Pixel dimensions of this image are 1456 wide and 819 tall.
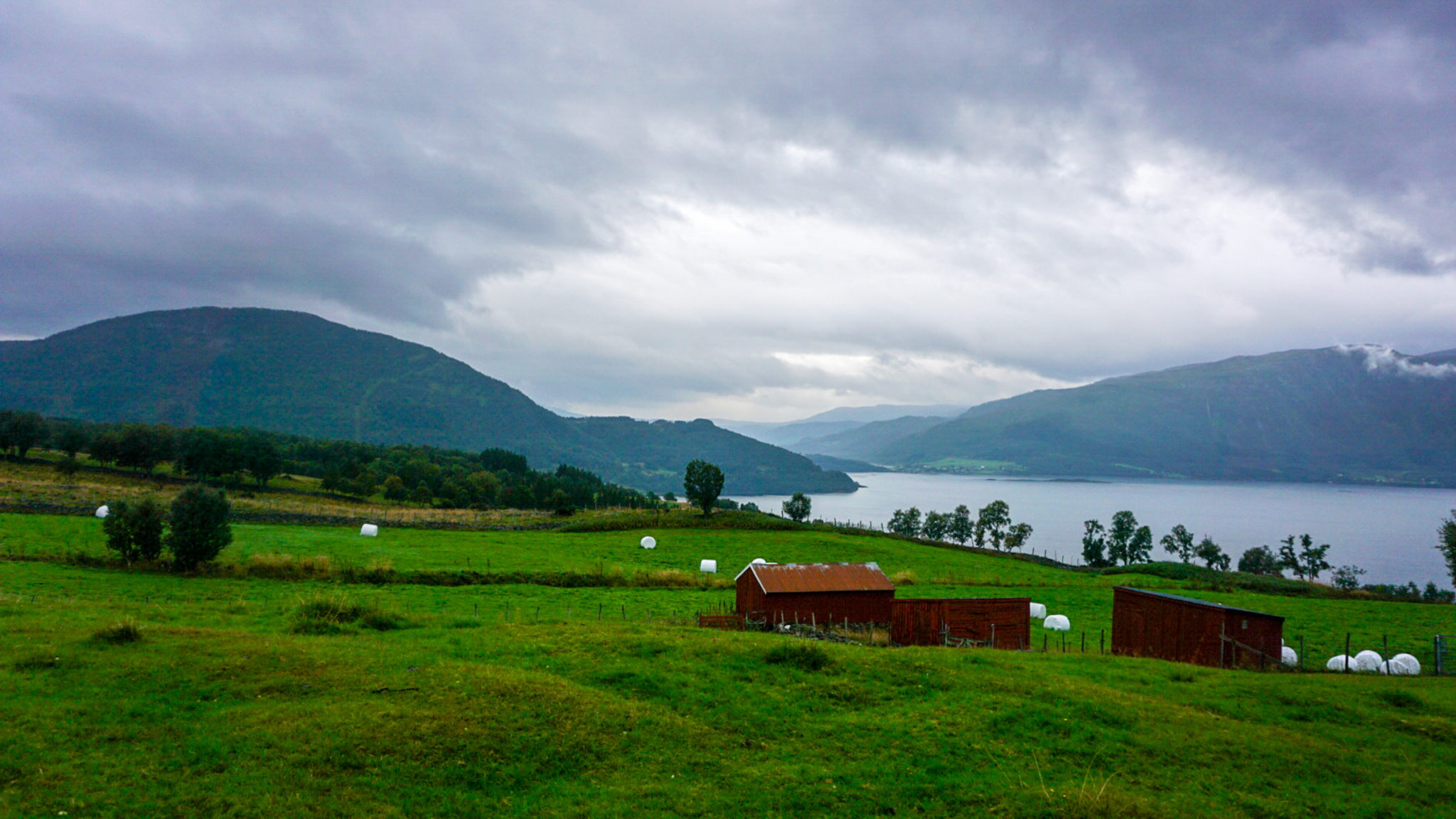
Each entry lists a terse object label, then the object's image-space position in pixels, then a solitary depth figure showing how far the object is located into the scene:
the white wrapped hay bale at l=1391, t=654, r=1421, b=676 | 27.55
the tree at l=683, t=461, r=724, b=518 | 86.94
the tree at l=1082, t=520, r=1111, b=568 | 108.12
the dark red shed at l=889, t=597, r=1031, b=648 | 29.75
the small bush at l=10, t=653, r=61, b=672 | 15.38
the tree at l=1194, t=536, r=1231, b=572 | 105.84
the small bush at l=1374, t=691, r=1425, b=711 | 19.41
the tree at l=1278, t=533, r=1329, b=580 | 105.94
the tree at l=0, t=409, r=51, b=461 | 92.31
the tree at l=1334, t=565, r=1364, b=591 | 88.94
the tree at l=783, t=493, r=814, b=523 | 117.56
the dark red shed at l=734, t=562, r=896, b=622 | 32.03
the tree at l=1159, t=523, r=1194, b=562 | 114.50
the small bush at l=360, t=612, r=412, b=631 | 23.41
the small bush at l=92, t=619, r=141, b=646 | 17.72
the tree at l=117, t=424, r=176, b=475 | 93.32
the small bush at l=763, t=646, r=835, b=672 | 19.38
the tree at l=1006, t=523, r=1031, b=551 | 115.69
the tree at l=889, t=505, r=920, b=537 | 130.12
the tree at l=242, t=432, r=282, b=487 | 96.06
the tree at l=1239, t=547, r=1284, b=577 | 107.94
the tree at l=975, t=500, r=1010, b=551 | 119.25
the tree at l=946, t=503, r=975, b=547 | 123.94
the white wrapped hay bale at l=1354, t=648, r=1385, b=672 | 27.97
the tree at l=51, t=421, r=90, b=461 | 95.31
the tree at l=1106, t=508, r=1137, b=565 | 108.62
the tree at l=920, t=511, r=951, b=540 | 123.74
